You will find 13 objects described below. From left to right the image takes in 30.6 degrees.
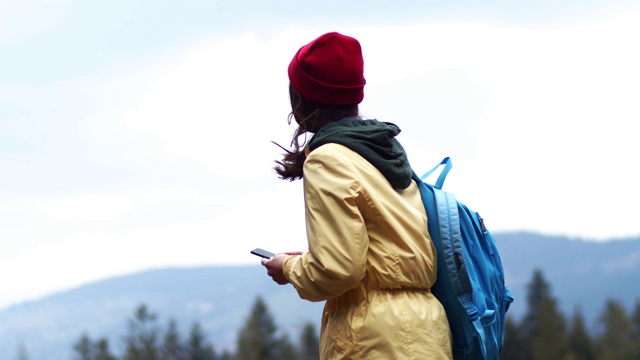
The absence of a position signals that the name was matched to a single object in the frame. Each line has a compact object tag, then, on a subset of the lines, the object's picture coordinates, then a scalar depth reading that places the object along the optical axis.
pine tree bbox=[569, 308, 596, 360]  66.31
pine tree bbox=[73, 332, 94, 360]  63.59
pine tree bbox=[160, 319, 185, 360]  56.75
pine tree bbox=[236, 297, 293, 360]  65.44
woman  3.87
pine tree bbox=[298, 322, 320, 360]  69.07
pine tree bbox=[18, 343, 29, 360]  70.62
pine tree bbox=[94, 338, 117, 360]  64.19
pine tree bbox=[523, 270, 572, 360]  65.00
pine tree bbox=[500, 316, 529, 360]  66.12
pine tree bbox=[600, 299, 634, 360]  65.41
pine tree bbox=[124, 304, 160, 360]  50.22
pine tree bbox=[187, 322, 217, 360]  60.19
